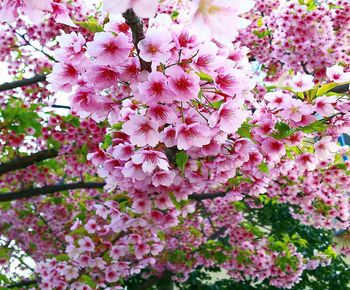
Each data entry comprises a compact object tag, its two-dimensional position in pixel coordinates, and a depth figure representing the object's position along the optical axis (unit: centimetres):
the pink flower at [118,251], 98
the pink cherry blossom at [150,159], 47
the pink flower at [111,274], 101
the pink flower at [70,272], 94
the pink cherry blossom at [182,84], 38
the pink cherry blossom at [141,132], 43
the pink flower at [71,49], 43
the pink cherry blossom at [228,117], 43
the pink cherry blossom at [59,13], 37
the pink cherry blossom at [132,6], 21
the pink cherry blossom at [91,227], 100
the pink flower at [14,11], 28
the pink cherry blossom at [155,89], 38
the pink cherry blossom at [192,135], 43
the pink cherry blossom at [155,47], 38
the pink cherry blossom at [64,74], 44
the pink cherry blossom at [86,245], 95
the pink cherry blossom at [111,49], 39
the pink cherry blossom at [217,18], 22
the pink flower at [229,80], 41
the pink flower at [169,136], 44
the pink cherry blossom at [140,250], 96
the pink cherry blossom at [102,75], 40
